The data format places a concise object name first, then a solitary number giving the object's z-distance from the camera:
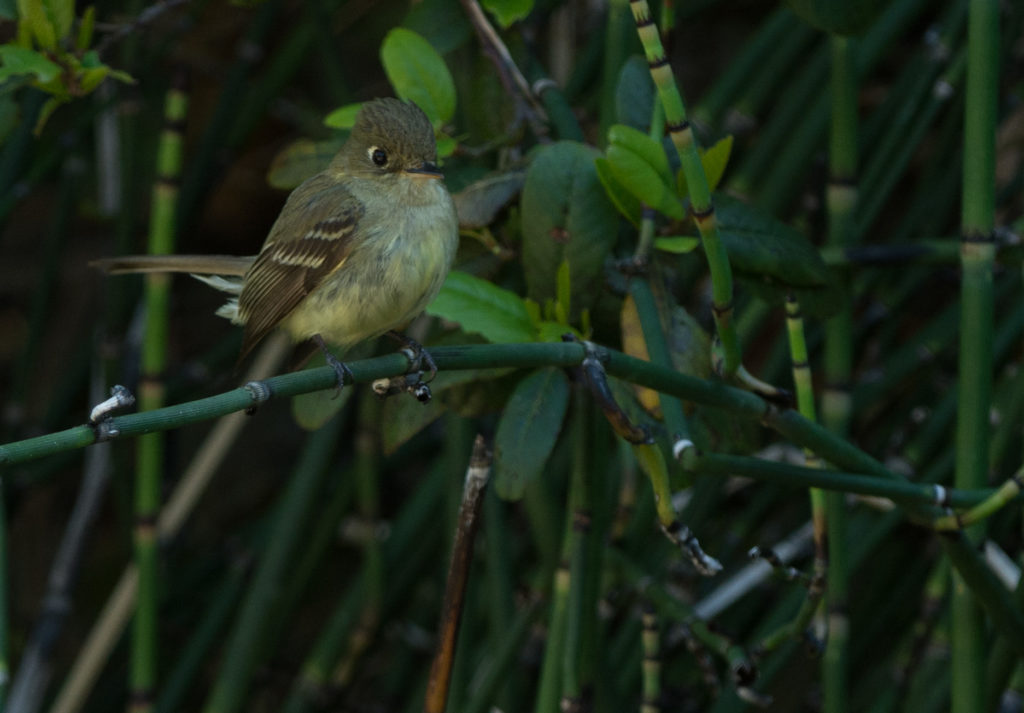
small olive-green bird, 5.61
